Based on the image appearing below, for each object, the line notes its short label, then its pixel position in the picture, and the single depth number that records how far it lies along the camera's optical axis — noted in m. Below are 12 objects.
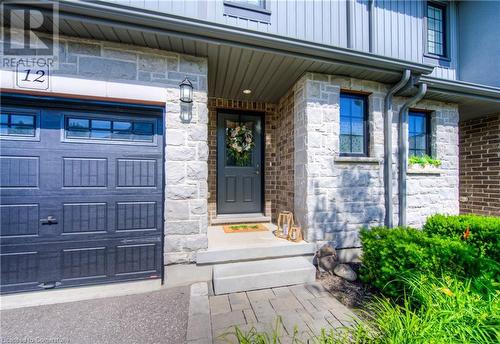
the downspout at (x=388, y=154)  3.56
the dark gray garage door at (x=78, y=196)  2.50
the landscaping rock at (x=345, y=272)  2.98
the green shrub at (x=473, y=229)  2.74
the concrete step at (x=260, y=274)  2.62
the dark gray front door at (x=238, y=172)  4.50
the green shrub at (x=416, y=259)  2.26
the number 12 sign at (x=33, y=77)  2.38
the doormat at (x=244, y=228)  3.90
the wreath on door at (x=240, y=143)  4.57
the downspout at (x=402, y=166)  3.65
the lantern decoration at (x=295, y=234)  3.30
